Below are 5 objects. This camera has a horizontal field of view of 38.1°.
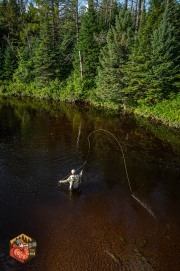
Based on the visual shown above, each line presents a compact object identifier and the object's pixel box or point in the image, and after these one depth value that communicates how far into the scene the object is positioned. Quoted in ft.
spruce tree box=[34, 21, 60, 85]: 129.80
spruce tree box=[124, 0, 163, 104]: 90.74
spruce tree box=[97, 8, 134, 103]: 97.60
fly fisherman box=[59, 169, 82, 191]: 43.39
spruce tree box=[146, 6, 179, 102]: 85.71
